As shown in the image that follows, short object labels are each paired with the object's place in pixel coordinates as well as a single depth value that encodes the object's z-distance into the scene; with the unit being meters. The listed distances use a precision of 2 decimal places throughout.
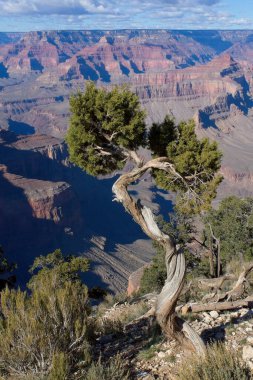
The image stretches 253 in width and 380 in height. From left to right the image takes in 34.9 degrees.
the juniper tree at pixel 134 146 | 11.88
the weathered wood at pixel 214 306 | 12.18
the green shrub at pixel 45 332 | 8.02
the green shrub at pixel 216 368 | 6.84
